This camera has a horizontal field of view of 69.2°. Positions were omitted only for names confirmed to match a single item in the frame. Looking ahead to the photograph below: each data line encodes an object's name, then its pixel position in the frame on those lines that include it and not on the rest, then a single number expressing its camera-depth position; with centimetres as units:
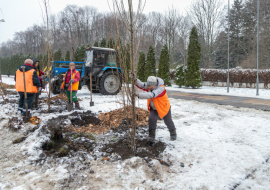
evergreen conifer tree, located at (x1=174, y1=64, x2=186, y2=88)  1795
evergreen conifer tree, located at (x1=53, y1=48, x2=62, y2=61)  2956
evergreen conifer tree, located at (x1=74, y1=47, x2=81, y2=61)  2545
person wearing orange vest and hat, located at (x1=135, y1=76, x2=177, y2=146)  354
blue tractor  982
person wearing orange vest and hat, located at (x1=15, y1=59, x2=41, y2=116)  529
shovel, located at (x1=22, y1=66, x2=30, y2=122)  495
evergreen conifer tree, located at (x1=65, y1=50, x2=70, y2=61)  2890
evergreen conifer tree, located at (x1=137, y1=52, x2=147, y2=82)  2060
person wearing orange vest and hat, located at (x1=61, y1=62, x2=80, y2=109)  642
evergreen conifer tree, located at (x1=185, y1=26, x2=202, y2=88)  1689
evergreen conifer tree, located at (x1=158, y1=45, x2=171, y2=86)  1884
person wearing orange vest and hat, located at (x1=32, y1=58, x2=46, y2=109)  634
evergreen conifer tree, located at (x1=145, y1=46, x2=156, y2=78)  1972
